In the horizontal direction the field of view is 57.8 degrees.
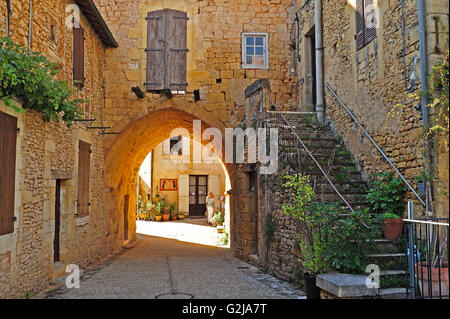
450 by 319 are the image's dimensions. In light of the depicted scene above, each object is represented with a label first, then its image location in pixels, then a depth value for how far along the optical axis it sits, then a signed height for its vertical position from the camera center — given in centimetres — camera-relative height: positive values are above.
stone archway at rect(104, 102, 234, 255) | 1083 +71
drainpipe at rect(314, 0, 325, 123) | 910 +233
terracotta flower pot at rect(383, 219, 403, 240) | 528 -68
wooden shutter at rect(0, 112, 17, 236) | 515 +7
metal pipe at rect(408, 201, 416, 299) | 425 -85
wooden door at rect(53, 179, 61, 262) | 770 -88
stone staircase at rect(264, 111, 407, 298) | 520 +16
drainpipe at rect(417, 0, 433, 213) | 529 +123
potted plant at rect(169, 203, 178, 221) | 2246 -197
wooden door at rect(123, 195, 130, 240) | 1363 -137
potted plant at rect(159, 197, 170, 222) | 2214 -184
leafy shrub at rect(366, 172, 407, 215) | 591 -29
